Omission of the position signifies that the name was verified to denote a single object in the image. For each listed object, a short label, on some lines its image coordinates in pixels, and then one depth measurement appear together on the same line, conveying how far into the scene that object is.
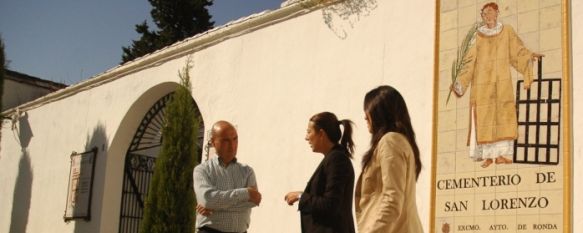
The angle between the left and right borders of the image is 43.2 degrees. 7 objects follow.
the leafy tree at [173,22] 20.11
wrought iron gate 10.05
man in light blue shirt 4.34
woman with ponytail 3.58
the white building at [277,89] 5.65
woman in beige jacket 3.09
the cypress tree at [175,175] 7.32
